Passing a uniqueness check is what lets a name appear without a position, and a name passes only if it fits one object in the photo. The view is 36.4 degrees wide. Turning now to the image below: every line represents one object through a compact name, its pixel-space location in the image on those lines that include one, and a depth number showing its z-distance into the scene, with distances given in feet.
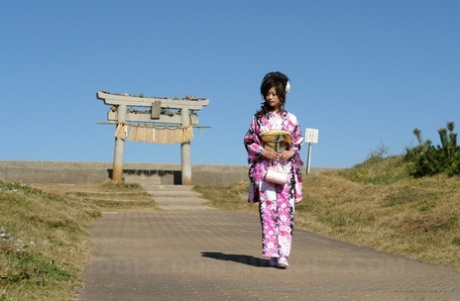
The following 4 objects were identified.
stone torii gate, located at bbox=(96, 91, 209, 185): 83.66
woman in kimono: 23.39
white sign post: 89.92
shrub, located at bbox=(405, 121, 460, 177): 60.85
